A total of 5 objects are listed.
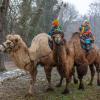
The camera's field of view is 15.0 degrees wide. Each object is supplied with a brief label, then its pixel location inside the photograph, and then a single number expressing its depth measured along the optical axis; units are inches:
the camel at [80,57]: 411.3
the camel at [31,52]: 360.2
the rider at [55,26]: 414.7
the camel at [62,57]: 372.2
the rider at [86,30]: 425.4
